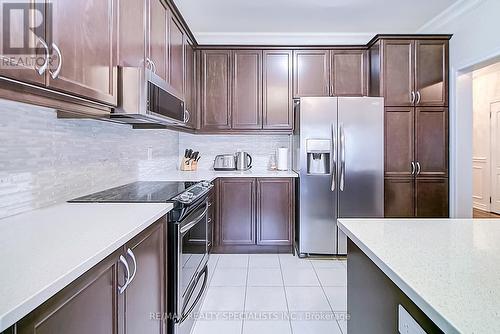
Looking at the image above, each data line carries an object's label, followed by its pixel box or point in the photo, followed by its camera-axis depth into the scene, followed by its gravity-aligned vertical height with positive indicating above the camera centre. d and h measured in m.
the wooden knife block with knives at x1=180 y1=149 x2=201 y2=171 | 3.84 +0.08
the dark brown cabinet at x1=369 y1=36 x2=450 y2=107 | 3.35 +1.06
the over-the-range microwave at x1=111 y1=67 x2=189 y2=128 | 1.59 +0.40
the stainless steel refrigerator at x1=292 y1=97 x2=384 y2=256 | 3.21 +0.07
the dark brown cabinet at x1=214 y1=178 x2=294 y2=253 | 3.40 -0.51
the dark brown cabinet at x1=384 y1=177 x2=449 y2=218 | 3.36 -0.32
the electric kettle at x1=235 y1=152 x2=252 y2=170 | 3.89 +0.09
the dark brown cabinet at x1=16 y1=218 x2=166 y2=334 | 0.73 -0.41
